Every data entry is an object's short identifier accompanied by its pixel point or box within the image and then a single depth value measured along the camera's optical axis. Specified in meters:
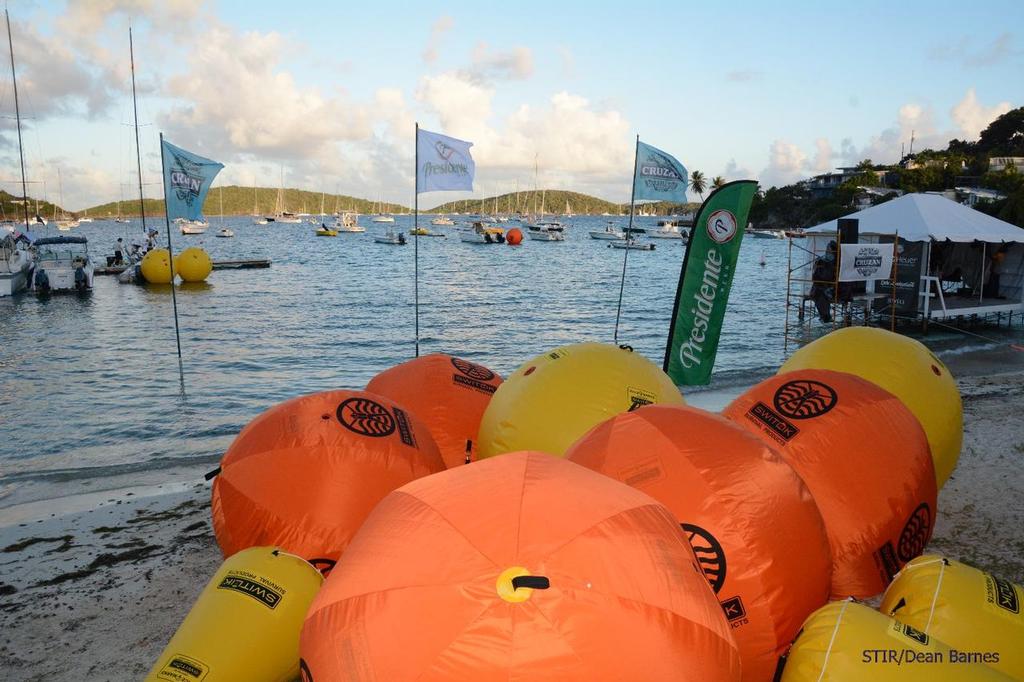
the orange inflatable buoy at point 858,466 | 4.82
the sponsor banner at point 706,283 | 10.74
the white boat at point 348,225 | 127.69
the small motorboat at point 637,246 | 87.76
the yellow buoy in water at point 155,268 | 39.72
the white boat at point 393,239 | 94.82
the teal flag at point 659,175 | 12.67
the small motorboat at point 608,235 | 108.69
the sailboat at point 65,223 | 157.69
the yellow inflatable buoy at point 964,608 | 3.68
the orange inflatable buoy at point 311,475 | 4.83
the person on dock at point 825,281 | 20.33
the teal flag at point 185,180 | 14.51
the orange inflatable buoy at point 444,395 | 6.94
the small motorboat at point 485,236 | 96.62
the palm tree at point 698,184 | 138.12
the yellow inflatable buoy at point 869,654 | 3.16
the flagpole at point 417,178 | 12.81
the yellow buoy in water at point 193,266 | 41.28
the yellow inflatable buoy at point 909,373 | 6.42
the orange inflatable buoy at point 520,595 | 2.54
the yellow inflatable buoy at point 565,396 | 5.76
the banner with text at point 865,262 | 18.44
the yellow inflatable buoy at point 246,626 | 3.75
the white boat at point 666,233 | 125.47
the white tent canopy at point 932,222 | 19.59
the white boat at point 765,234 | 137.25
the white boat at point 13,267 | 35.19
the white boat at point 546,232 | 103.06
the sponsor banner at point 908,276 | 20.72
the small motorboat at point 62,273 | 36.19
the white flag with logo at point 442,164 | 13.00
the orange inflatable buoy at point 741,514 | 3.88
